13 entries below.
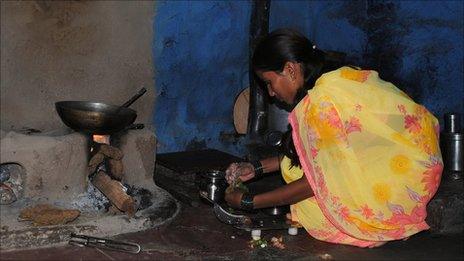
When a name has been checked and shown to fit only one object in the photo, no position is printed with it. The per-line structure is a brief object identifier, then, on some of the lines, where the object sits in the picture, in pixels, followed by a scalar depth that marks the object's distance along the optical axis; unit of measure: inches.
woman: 130.5
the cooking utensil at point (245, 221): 153.4
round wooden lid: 235.0
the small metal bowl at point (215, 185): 168.9
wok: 156.8
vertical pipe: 224.8
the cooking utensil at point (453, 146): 201.0
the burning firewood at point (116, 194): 155.9
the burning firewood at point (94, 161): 165.3
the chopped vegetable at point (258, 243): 146.5
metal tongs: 139.1
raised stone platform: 142.3
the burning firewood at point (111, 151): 166.7
